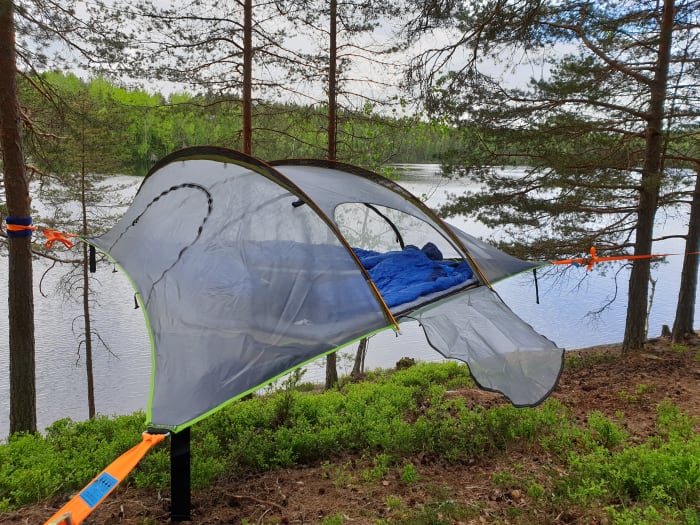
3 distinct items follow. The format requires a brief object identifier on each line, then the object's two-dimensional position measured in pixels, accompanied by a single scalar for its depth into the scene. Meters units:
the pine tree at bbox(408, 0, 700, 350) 5.92
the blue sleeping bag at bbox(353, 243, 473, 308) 3.39
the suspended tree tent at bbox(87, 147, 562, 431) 2.20
